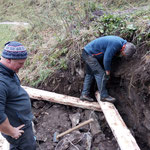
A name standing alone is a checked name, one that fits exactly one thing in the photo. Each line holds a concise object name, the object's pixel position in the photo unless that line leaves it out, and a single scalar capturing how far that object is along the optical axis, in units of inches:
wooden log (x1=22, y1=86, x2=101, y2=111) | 167.0
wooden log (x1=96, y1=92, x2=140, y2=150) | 112.3
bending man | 142.2
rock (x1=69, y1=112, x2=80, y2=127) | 156.2
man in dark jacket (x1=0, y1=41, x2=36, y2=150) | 76.9
